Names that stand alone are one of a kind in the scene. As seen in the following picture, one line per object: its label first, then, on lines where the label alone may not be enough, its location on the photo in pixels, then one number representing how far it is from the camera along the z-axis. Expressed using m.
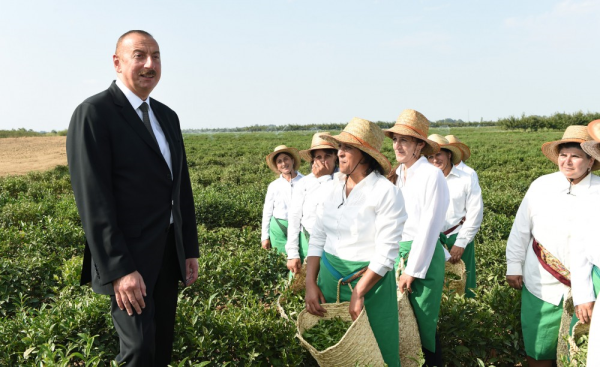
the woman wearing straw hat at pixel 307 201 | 4.20
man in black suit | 1.91
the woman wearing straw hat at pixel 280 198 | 5.05
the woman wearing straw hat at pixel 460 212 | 4.33
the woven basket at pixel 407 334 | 3.06
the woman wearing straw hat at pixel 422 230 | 3.07
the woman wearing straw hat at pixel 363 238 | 2.55
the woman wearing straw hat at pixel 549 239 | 2.95
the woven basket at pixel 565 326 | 2.81
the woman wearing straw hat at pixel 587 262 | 2.59
